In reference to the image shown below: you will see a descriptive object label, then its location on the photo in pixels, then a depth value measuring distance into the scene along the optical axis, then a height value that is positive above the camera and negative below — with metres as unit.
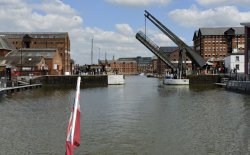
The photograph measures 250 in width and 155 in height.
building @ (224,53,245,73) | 87.94 +2.15
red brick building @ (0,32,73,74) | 107.19 +8.28
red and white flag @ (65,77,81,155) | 5.96 -0.85
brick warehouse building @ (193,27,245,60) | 127.31 +9.74
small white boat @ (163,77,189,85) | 70.19 -1.83
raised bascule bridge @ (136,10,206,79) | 61.44 +3.39
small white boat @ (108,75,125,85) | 75.50 -1.55
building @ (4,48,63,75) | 82.75 +3.17
